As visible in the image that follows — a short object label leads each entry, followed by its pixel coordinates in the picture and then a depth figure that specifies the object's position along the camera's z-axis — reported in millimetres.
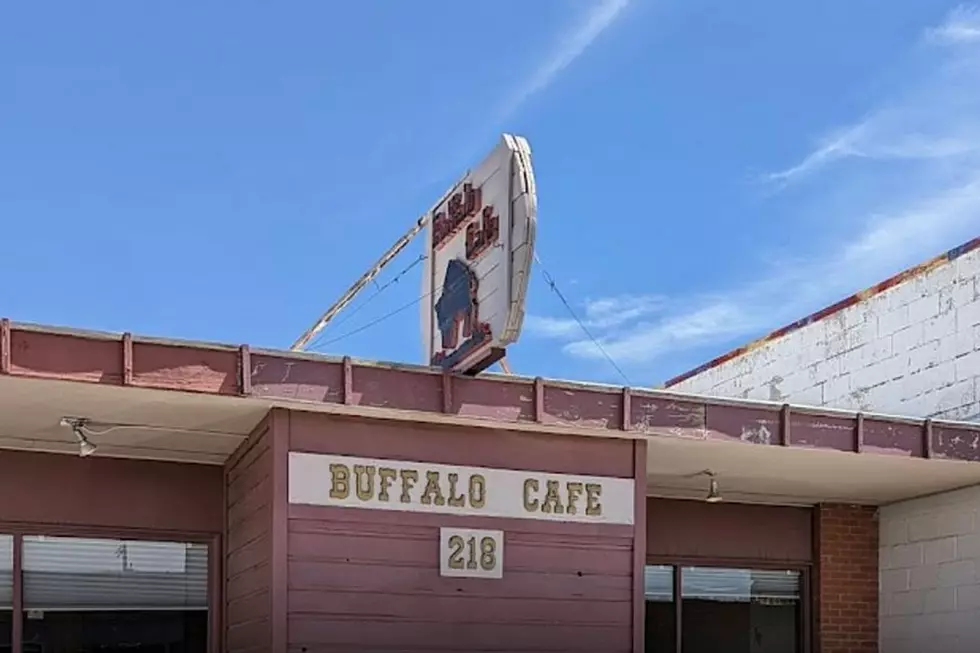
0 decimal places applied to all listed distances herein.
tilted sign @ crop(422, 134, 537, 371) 7406
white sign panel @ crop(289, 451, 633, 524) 8027
